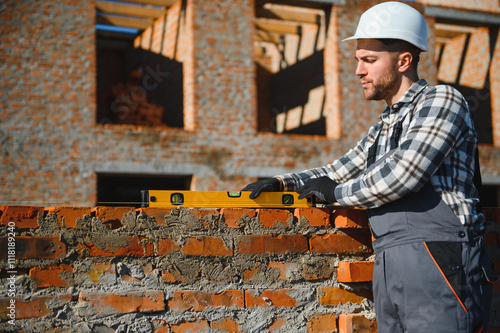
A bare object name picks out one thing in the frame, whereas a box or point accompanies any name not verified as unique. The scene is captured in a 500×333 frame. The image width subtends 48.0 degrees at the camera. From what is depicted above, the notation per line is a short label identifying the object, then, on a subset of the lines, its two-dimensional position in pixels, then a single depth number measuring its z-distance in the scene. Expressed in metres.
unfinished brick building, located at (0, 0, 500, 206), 8.84
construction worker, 1.99
